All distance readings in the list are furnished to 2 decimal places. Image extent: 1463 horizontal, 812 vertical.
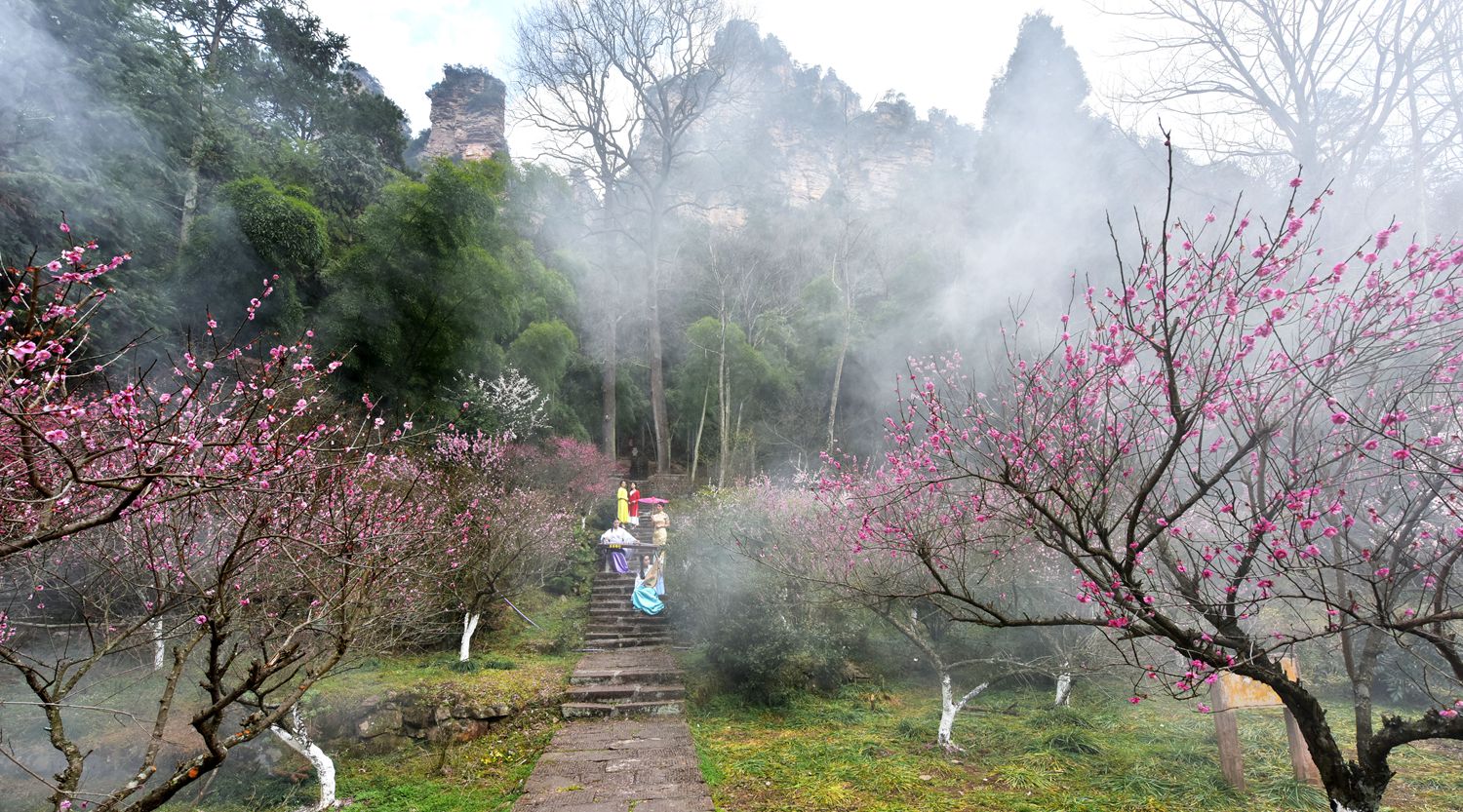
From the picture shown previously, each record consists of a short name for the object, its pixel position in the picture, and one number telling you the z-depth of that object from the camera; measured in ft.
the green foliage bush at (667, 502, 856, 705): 22.75
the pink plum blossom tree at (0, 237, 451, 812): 5.86
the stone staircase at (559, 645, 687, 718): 21.59
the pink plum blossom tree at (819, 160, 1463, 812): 7.41
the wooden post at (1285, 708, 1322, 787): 14.12
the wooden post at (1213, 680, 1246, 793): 14.35
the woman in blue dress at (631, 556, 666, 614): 31.40
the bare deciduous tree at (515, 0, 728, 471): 52.75
